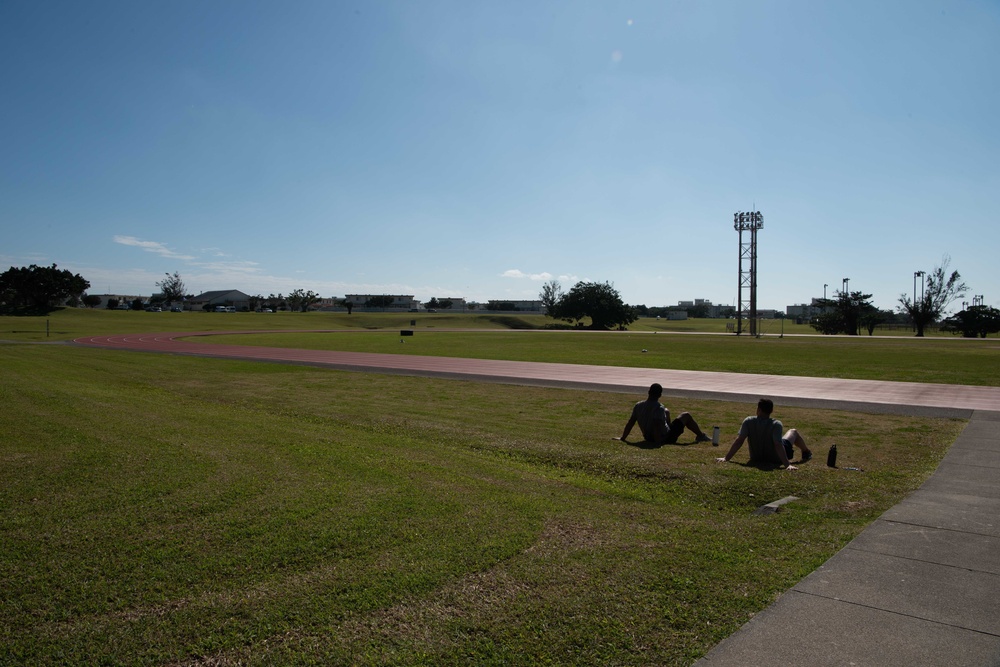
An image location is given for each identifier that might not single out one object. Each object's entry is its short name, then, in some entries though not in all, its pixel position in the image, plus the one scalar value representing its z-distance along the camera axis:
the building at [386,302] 183.00
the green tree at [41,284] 98.62
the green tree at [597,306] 98.38
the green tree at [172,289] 181.00
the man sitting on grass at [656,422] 11.05
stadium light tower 70.54
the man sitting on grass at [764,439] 9.25
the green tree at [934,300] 87.94
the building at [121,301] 168.81
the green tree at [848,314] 88.06
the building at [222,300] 179.62
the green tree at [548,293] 178.95
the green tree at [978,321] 74.75
